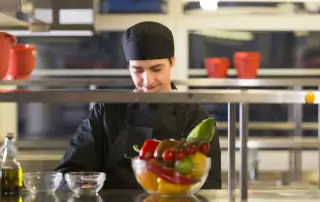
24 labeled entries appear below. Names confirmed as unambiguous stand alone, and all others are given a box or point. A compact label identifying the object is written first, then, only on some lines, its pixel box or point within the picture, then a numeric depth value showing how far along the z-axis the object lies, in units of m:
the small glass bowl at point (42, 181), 2.92
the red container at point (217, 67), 4.65
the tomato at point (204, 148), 2.69
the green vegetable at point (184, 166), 2.62
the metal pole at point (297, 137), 5.61
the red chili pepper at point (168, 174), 2.65
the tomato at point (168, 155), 2.63
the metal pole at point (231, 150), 2.78
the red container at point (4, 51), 2.93
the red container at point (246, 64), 4.57
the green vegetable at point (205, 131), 2.70
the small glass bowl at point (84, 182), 2.87
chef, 3.32
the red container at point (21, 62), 3.96
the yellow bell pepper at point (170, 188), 2.70
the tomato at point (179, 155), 2.62
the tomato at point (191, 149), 2.65
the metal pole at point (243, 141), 2.68
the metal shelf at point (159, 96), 2.60
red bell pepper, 2.69
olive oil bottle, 2.88
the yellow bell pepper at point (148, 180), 2.69
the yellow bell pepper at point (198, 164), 2.66
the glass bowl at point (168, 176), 2.65
